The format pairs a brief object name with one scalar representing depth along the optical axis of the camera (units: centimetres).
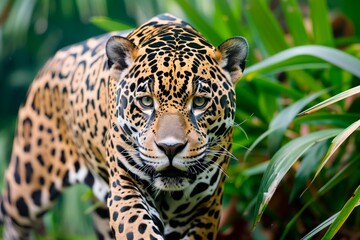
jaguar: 979
